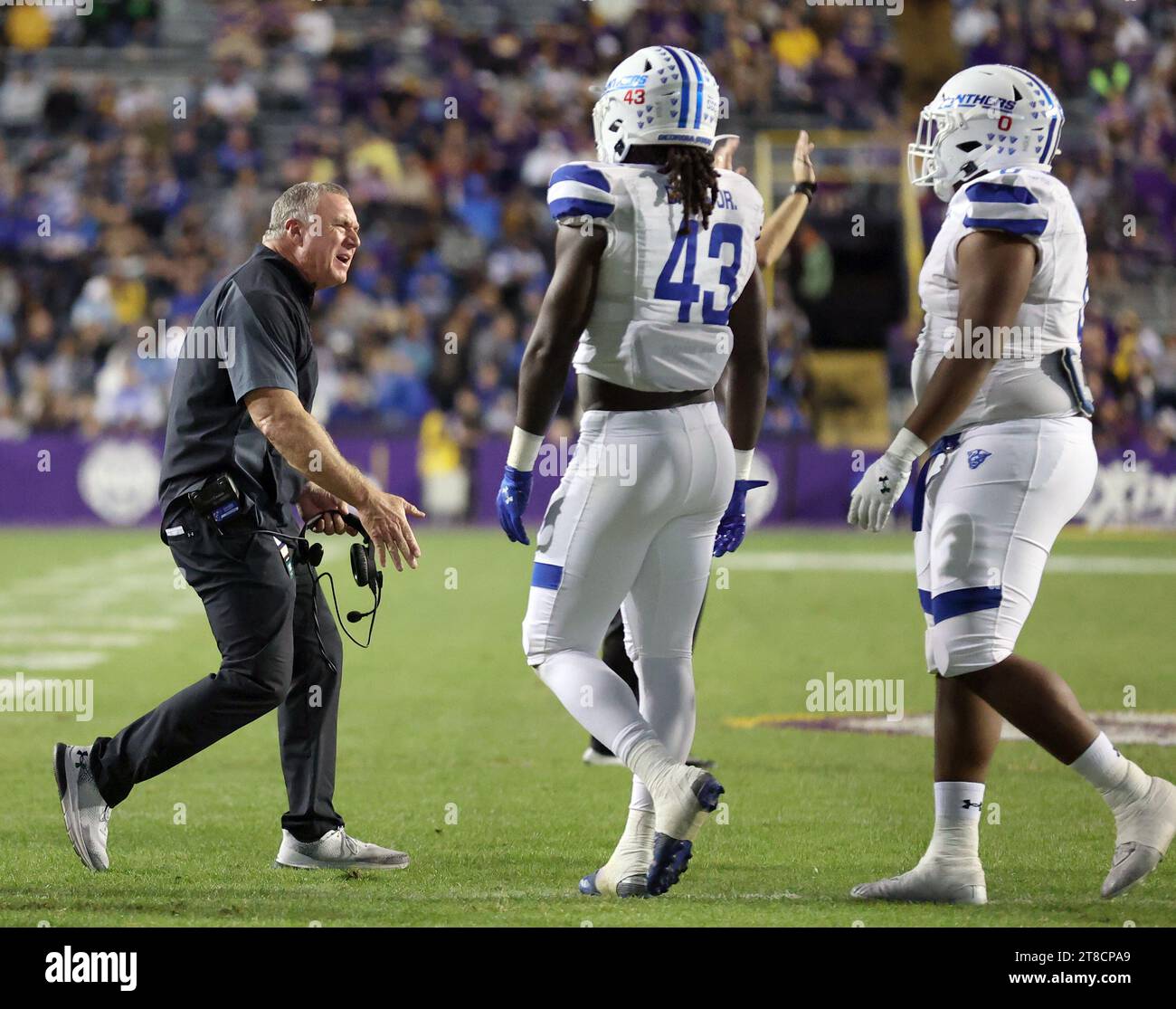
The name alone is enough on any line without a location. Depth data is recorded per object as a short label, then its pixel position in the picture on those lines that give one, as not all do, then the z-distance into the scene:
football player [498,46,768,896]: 9.34
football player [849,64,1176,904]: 9.32
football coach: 9.79
